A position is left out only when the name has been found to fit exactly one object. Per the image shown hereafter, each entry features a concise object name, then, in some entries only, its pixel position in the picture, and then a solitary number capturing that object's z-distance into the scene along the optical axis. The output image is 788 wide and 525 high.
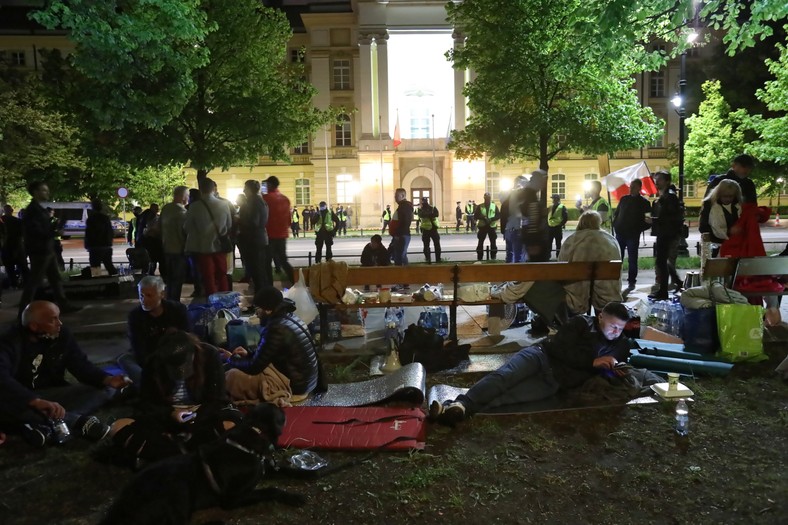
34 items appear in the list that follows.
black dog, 2.94
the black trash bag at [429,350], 6.00
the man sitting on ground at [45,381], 4.18
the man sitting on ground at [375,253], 10.49
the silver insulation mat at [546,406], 4.75
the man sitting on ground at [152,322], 5.05
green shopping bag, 5.86
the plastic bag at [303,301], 6.34
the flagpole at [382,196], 38.23
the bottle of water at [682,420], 4.34
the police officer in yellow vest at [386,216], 29.31
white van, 30.61
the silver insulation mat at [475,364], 5.92
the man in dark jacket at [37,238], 8.00
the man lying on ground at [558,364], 4.75
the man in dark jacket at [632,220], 9.96
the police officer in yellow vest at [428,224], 14.58
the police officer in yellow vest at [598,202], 13.96
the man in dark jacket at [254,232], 8.82
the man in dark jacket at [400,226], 12.90
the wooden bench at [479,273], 6.38
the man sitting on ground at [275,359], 4.77
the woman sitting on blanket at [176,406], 3.87
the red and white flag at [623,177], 15.38
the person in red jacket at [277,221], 10.01
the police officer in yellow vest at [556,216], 13.03
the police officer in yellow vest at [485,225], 15.72
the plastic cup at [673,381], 5.00
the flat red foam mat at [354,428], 4.20
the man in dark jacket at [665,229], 8.90
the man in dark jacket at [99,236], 12.11
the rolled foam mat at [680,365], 5.57
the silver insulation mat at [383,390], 4.90
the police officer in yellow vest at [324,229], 15.12
